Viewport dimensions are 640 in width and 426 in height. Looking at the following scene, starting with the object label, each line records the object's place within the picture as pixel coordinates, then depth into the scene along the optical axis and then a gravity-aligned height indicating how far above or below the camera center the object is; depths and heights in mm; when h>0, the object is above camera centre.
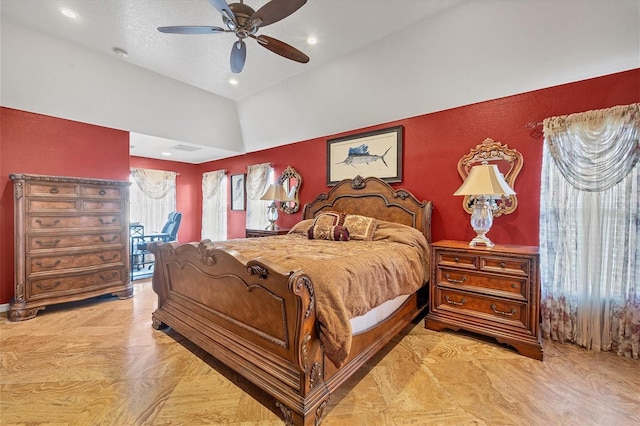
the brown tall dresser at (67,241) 2988 -411
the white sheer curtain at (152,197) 6113 +234
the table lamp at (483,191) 2512 +184
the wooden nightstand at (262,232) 4387 -393
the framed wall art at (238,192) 5875 +347
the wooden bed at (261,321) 1505 -820
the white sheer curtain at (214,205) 6363 +69
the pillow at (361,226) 3169 -205
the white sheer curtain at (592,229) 2260 -157
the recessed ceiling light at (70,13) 2646 +1886
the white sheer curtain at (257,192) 5320 +321
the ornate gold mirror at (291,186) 4797 +395
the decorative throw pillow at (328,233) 3210 -288
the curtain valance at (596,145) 2256 +586
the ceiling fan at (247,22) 1918 +1406
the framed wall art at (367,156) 3689 +774
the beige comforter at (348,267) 1567 -427
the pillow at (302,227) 3871 -263
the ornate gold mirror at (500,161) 2854 +531
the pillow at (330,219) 3387 -126
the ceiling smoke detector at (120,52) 3266 +1877
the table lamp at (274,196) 4434 +201
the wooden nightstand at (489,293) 2295 -747
